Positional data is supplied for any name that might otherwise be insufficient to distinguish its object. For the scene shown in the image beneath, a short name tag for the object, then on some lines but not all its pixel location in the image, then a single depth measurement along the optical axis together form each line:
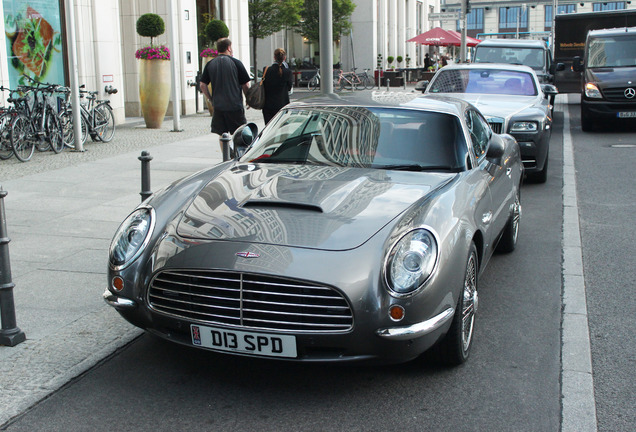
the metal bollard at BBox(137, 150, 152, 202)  6.23
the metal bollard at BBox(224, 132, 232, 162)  8.53
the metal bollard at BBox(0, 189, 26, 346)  4.44
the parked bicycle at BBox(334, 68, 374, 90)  35.14
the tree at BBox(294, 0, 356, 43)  44.09
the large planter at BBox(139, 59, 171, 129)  17.66
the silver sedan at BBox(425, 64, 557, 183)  10.16
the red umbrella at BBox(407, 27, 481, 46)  40.88
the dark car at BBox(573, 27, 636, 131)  16.88
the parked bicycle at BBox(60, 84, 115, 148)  14.05
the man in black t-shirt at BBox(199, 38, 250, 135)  10.89
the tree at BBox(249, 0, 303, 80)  35.06
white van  19.33
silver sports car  3.69
